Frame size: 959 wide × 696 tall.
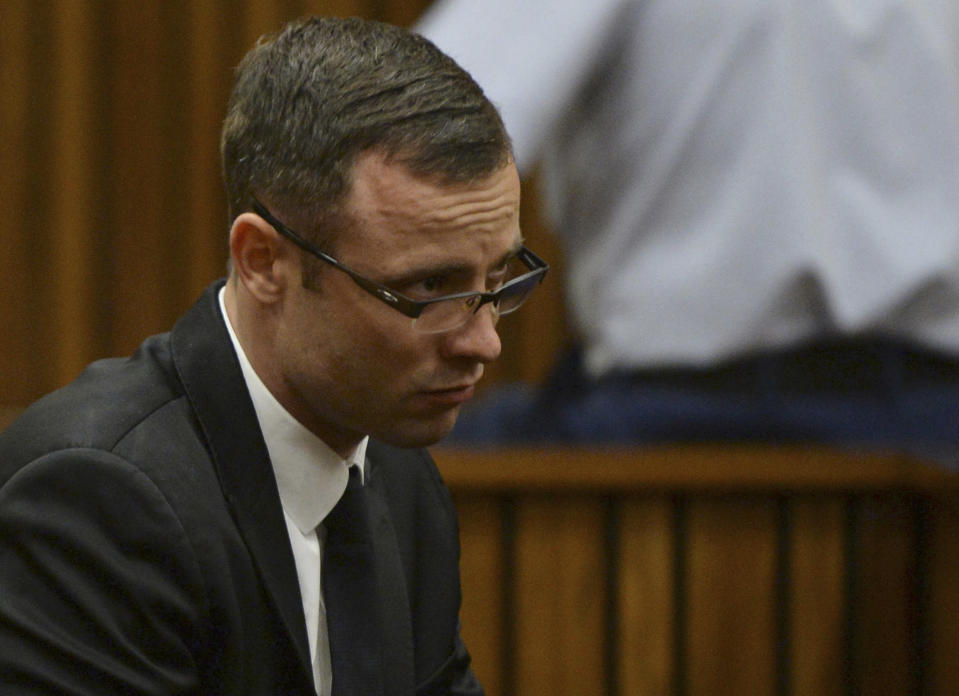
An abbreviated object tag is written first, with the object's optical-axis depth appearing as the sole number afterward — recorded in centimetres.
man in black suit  623
